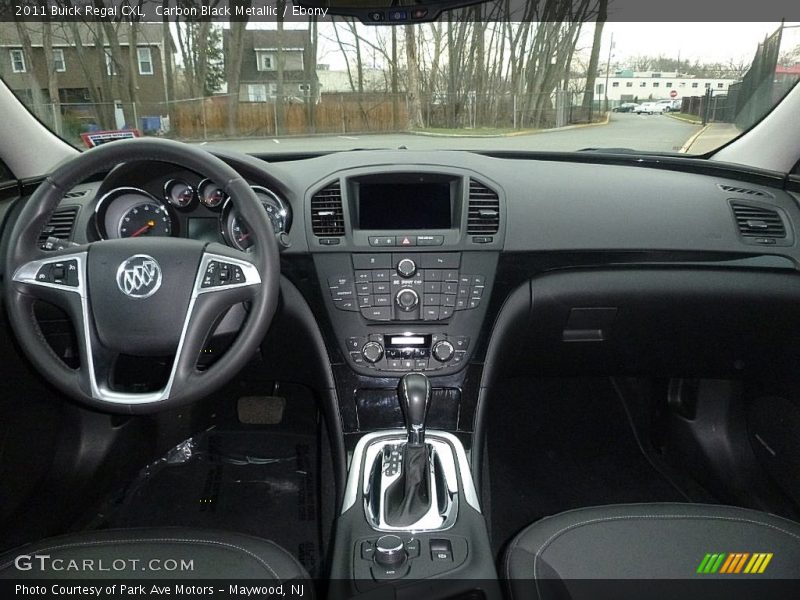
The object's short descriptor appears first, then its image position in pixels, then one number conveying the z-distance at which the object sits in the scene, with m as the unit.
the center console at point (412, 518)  1.55
